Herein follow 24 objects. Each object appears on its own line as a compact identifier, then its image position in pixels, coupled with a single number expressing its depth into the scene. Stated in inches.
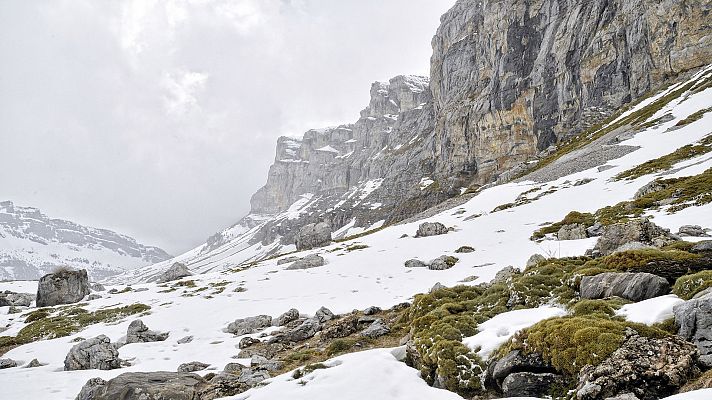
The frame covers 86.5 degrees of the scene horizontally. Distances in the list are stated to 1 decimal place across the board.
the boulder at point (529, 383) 326.0
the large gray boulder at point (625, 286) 409.4
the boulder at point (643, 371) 263.6
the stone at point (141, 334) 885.8
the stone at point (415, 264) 1320.1
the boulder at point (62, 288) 1567.4
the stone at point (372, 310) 856.3
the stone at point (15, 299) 1617.9
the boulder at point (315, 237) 3144.7
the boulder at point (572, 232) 1089.9
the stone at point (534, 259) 830.2
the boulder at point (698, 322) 284.4
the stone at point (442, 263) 1219.2
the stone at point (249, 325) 889.5
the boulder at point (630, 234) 709.3
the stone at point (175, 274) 2172.7
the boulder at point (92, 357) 708.0
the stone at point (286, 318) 916.6
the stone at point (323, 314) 879.1
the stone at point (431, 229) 1793.8
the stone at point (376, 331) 685.3
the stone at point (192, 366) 653.9
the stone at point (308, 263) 1606.8
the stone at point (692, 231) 748.6
